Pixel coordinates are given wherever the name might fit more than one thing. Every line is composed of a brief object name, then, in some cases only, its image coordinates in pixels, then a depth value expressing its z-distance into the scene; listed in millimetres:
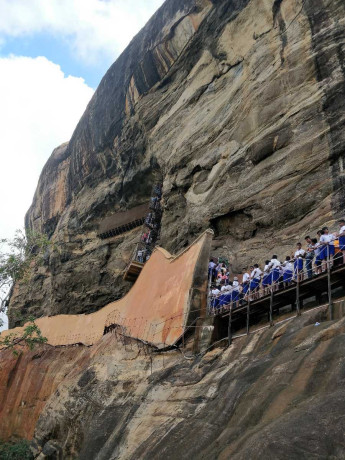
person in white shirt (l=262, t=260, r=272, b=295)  11449
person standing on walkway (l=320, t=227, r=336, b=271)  10125
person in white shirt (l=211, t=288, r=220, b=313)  12912
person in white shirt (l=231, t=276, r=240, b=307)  12195
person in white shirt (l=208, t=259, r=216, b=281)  14209
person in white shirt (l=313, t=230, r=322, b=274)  10359
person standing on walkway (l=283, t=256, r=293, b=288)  10984
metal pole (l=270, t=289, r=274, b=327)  9556
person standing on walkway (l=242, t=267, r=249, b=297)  12088
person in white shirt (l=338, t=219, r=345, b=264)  9914
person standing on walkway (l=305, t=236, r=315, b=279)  10875
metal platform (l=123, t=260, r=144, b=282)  23219
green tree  20066
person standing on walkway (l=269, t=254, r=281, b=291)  11172
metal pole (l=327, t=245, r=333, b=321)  8296
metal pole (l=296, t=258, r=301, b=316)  9177
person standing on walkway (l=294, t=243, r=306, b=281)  10628
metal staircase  23777
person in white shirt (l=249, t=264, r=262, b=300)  11945
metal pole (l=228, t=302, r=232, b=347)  10603
